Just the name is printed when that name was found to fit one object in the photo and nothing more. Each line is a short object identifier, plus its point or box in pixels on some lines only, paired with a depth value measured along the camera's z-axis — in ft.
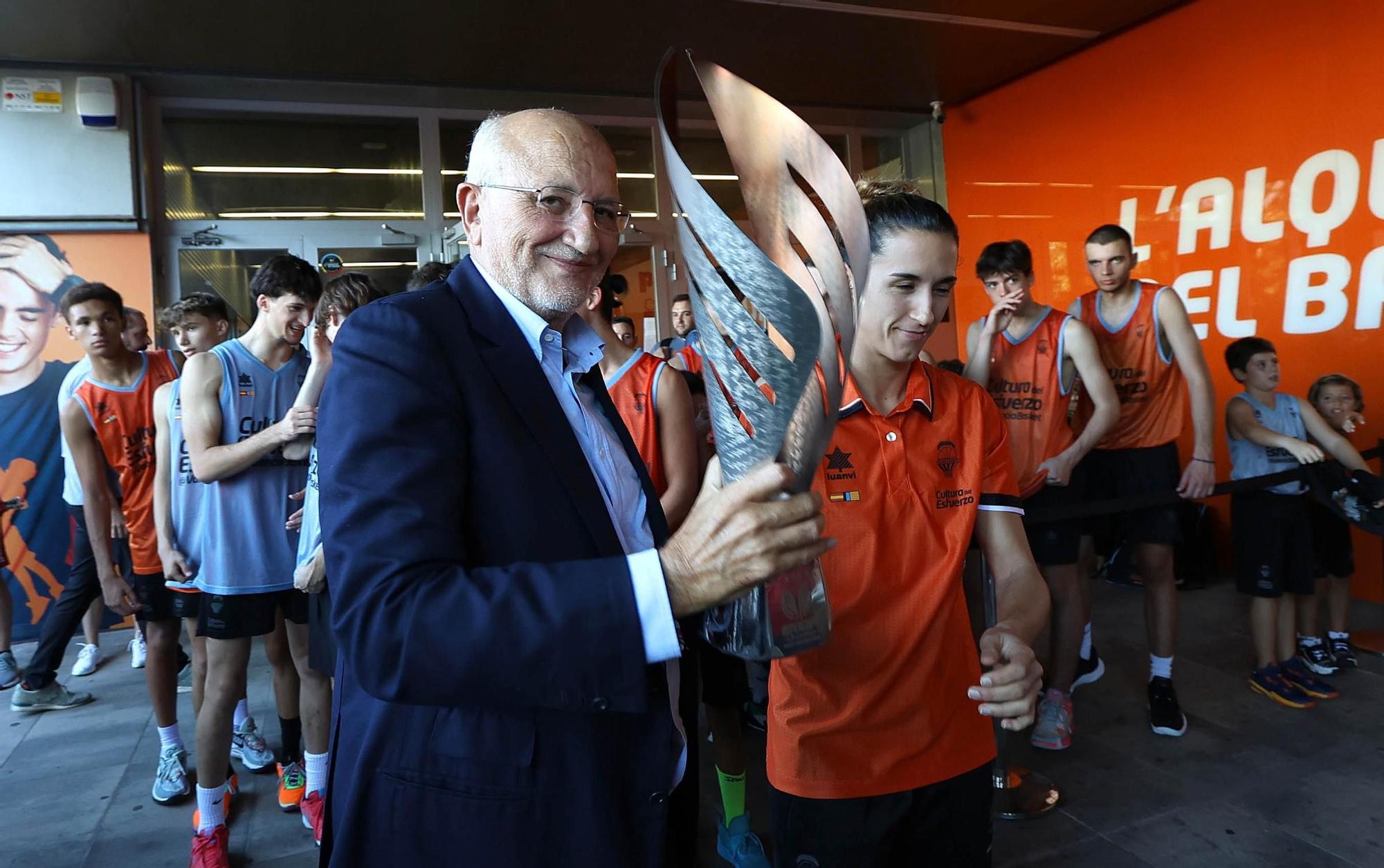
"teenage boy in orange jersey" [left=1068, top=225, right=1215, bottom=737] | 11.10
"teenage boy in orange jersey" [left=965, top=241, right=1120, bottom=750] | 10.63
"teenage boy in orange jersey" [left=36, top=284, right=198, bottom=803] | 10.49
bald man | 2.51
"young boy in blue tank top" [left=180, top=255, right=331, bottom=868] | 8.66
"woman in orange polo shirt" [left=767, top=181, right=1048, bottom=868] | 4.57
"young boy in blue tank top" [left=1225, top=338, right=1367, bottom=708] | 12.17
